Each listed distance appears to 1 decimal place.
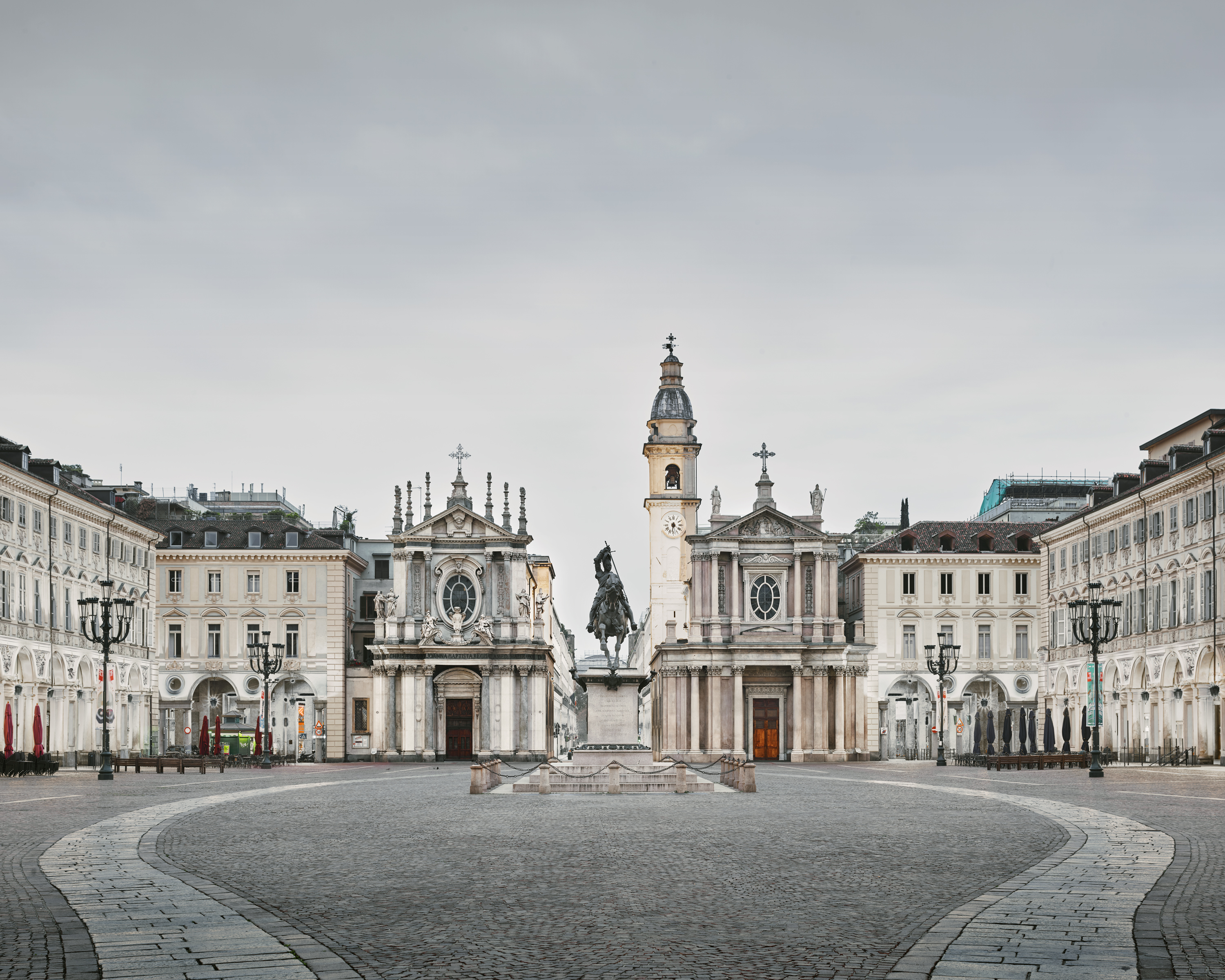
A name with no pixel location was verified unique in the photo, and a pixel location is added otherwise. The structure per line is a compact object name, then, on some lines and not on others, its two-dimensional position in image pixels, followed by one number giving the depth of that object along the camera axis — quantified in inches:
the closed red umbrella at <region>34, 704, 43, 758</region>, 2242.9
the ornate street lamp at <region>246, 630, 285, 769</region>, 2748.5
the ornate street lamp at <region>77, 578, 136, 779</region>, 2001.7
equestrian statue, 1900.8
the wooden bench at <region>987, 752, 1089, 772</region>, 2433.6
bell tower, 3978.8
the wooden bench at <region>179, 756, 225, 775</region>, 2305.6
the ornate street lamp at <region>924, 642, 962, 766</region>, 2630.4
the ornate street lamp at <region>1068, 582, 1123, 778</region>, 1999.3
